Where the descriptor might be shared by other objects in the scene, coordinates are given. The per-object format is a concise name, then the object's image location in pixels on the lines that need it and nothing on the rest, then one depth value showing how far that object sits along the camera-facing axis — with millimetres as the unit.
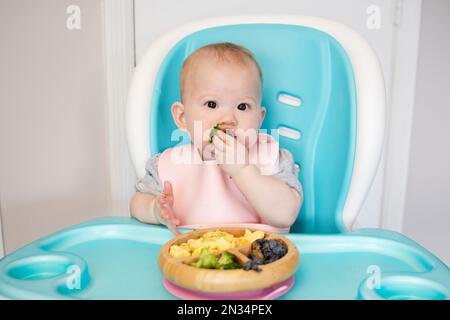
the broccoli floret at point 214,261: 486
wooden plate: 458
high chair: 532
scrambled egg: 523
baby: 678
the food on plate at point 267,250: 511
